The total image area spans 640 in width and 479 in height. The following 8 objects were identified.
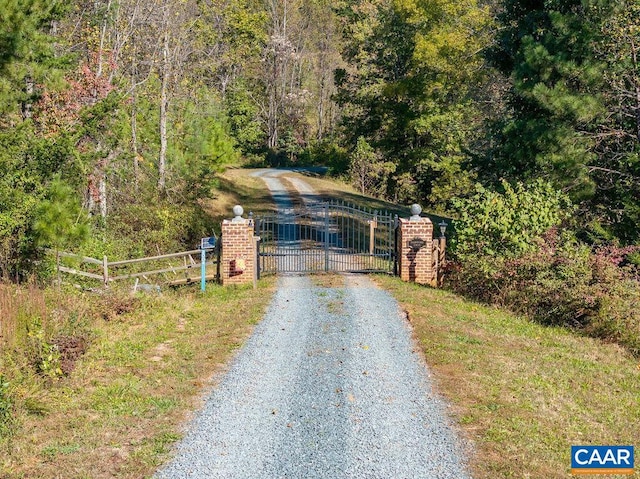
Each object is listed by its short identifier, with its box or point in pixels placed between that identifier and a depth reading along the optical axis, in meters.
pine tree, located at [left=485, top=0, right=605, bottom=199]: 18.58
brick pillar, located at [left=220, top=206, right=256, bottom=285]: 16.88
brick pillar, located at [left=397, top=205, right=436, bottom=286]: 17.56
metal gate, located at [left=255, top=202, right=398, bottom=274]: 18.89
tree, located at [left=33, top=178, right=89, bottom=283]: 14.16
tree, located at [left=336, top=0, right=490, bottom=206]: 33.09
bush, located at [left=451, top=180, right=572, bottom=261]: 16.39
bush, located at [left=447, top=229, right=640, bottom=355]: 13.98
